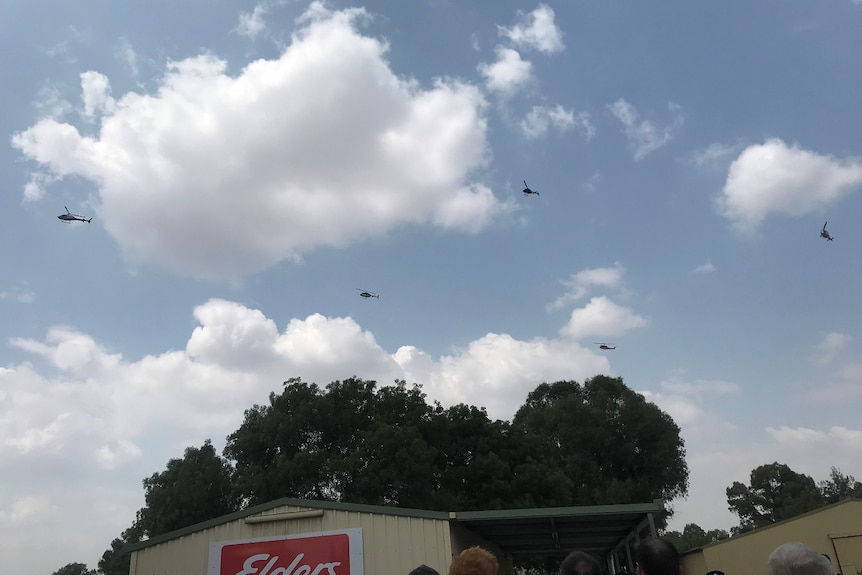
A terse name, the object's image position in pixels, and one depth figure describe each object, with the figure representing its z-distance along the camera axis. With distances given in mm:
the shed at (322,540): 11734
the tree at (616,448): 38219
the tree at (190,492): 31312
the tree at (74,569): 68438
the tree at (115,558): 41756
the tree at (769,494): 52419
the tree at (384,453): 29266
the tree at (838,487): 51706
